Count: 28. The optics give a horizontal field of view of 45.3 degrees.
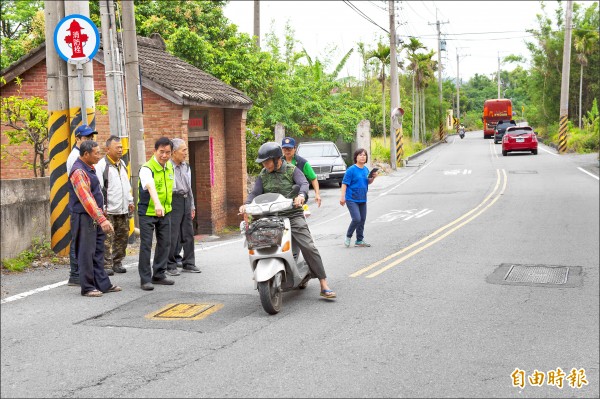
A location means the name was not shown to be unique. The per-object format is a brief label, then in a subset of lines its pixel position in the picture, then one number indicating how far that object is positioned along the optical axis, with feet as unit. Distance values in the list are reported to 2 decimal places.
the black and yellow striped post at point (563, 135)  140.15
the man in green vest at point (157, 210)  29.55
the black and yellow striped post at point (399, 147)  128.88
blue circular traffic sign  33.42
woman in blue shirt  42.50
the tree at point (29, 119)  45.68
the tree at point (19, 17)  78.28
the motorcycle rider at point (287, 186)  26.96
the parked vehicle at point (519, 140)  136.67
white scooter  25.23
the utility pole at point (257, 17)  113.09
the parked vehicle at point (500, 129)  183.22
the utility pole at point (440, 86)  231.30
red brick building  52.65
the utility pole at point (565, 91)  139.13
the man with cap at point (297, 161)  28.09
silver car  91.81
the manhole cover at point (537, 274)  34.17
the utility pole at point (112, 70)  42.31
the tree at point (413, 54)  182.09
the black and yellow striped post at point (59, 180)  36.70
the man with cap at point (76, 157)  29.19
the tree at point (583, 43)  172.29
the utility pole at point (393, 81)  120.98
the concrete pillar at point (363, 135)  112.98
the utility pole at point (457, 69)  316.01
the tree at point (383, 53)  140.26
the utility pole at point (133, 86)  44.45
